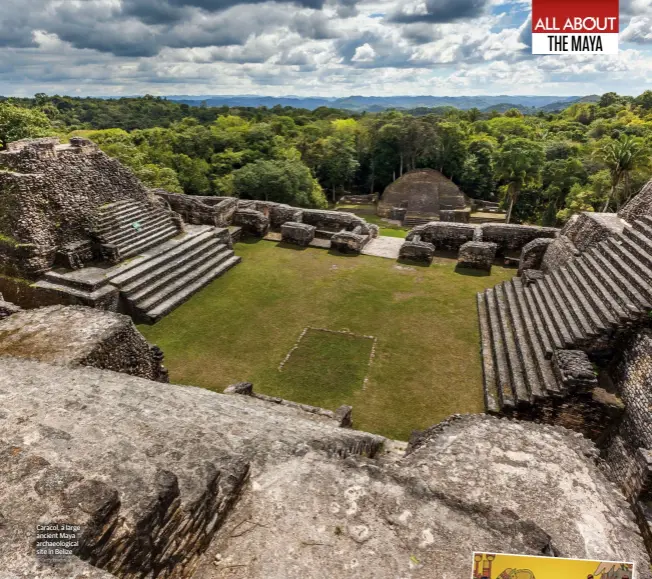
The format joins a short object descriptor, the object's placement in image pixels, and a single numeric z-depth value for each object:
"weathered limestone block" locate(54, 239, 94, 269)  12.19
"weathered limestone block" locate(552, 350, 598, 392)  7.80
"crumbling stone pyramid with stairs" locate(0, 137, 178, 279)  11.61
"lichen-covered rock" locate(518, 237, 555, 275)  14.38
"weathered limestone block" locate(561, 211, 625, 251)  12.20
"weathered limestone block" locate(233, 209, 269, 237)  18.14
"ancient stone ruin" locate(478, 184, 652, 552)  7.52
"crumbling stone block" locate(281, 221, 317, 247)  17.36
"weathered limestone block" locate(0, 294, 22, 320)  9.04
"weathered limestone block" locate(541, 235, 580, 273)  12.73
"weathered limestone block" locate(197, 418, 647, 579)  3.49
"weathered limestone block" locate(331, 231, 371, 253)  16.67
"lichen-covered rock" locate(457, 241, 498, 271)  15.08
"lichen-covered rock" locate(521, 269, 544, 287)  12.58
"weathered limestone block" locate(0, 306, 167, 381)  7.14
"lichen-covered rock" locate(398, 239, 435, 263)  15.86
